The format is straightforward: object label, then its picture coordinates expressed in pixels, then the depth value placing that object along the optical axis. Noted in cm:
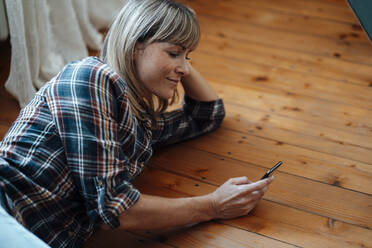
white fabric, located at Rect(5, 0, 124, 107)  176
